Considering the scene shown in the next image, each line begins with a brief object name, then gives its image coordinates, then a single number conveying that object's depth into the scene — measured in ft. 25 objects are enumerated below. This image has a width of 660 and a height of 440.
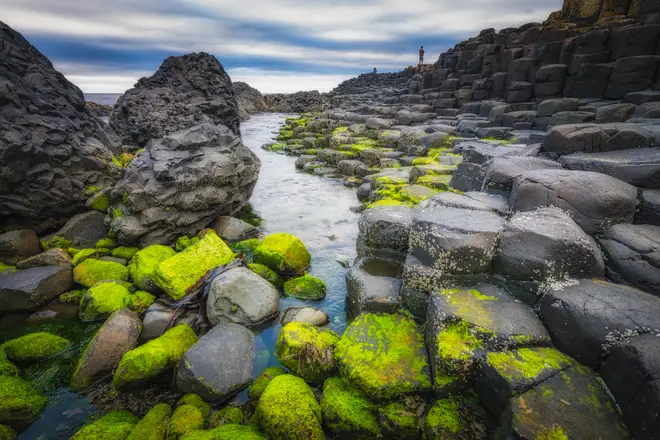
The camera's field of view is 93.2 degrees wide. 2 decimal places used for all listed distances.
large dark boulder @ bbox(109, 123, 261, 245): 20.43
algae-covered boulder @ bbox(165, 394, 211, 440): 9.32
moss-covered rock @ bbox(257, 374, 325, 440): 8.90
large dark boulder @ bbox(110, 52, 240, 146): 42.24
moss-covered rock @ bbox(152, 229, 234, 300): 15.28
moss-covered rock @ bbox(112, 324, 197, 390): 11.06
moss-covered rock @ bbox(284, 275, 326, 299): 17.21
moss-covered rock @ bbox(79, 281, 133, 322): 15.02
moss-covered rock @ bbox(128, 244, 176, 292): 16.30
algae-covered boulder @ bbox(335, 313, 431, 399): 9.10
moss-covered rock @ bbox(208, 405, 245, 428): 9.84
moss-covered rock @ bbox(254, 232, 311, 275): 18.67
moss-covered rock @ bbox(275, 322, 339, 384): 11.21
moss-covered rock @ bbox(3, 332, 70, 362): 12.46
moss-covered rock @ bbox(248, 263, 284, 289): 18.04
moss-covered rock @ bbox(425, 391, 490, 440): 7.73
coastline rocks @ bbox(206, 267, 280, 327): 14.62
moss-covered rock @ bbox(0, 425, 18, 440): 9.46
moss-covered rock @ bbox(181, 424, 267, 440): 8.51
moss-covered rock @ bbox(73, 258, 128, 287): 16.99
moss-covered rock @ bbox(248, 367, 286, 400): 10.98
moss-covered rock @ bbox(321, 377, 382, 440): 9.05
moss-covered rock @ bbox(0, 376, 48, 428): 10.03
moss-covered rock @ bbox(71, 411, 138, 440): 9.11
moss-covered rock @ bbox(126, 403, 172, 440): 9.15
